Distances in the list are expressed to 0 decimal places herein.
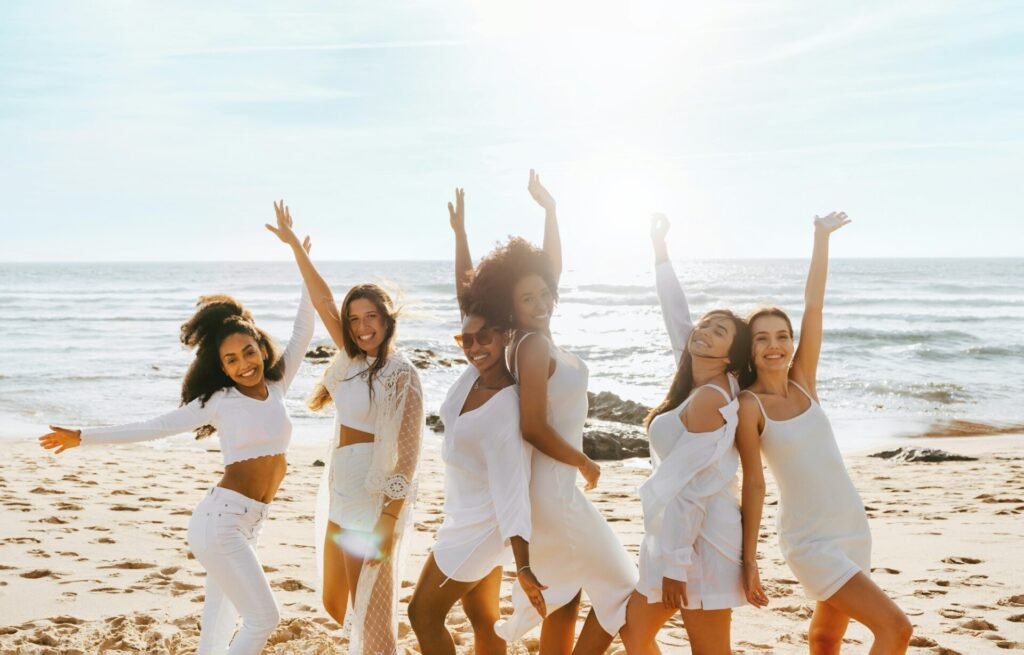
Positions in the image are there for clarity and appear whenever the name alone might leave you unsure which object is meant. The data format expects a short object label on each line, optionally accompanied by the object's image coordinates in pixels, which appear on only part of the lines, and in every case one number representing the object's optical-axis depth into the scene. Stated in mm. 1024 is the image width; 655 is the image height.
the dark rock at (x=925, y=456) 11430
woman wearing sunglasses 3801
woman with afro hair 3850
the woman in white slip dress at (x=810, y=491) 3797
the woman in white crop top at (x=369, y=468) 4473
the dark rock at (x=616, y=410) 13508
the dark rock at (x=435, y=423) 13656
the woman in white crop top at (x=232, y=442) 4184
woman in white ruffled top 3662
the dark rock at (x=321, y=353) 22453
